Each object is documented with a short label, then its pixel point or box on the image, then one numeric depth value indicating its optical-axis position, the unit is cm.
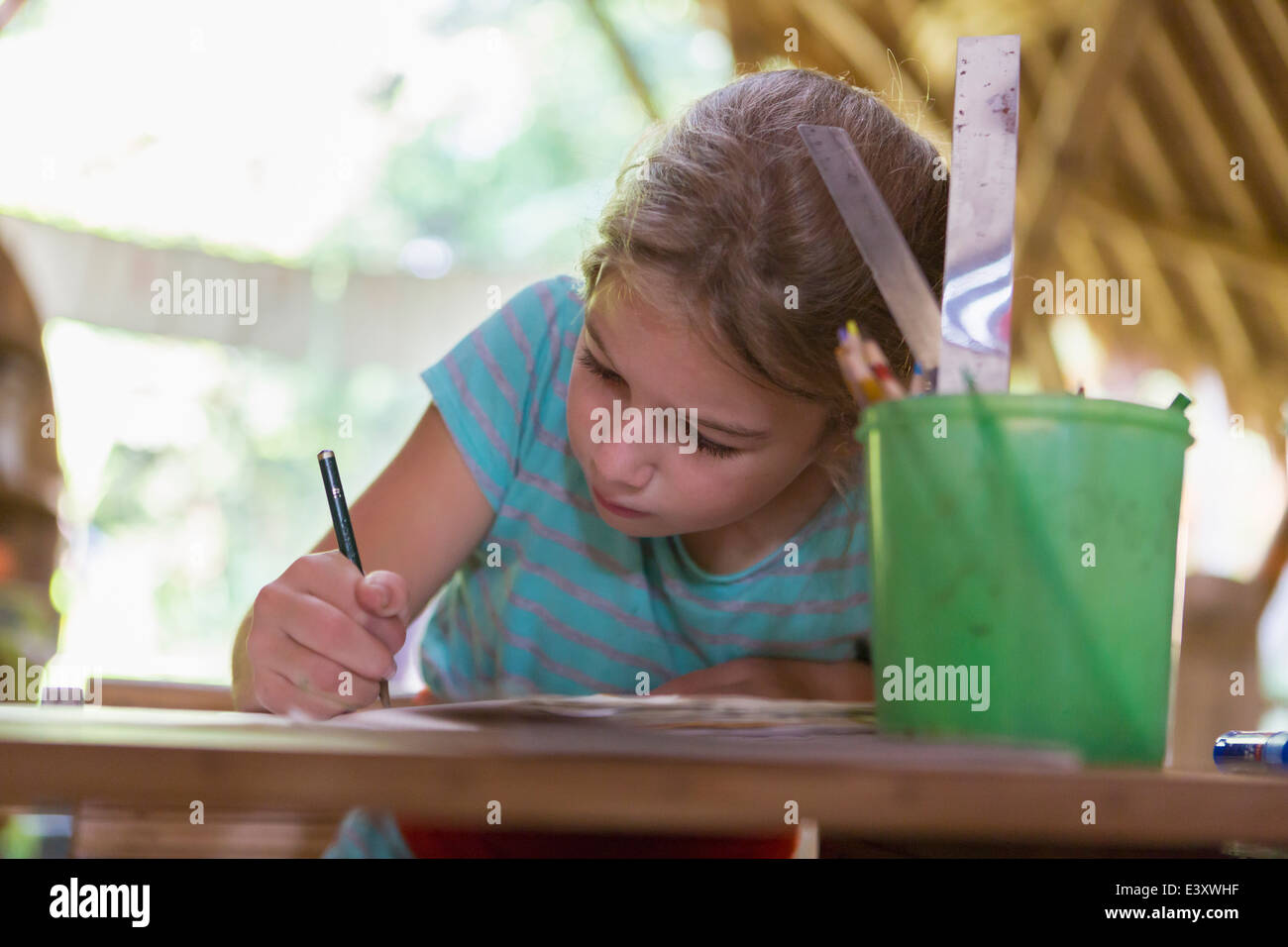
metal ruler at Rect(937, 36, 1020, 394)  52
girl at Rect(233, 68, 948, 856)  78
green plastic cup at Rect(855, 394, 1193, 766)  47
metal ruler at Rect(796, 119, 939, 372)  55
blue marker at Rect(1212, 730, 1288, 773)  57
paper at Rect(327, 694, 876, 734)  47
